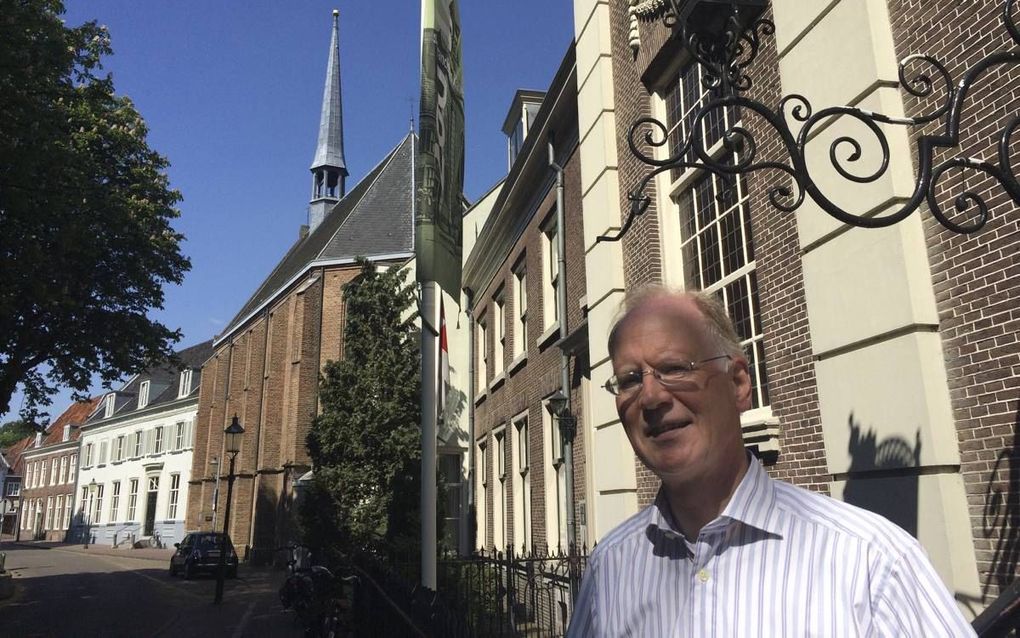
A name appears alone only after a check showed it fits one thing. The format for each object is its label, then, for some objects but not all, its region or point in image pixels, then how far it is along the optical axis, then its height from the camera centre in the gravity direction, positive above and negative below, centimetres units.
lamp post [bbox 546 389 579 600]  1046 +106
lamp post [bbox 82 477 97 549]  5234 -1
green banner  602 +292
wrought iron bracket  284 +160
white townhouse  4575 +324
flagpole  612 +73
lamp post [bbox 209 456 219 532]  3875 +41
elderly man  138 -9
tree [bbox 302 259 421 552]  1708 +185
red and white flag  944 +230
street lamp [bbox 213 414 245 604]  1688 +149
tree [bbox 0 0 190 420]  1063 +530
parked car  2384 -163
